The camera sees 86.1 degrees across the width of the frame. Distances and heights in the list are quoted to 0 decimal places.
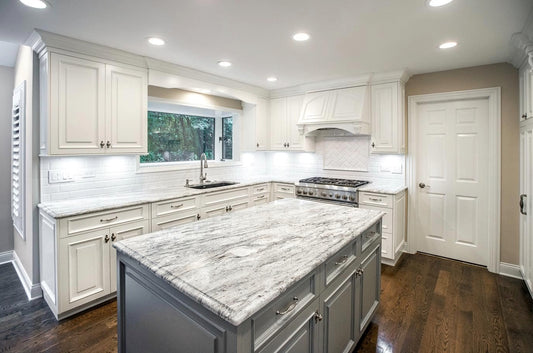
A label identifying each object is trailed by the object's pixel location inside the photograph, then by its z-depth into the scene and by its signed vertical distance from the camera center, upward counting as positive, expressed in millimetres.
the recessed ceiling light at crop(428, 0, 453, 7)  1935 +1188
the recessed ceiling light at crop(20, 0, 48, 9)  1947 +1198
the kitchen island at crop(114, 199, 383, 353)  1044 -471
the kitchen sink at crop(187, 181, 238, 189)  3865 -125
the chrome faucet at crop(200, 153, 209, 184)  4059 +124
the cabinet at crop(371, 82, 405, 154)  3697 +761
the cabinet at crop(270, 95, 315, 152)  4602 +826
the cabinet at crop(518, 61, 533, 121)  2574 +811
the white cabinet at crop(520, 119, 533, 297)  2582 -266
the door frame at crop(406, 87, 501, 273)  3301 +217
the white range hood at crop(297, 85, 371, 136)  3852 +899
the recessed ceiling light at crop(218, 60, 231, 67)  3299 +1330
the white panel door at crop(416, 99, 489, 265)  3506 -59
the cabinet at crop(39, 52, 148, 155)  2529 +678
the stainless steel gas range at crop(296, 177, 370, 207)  3748 -199
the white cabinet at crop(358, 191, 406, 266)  3484 -531
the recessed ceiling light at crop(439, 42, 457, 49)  2697 +1256
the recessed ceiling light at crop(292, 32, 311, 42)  2508 +1248
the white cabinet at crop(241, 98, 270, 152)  4758 +841
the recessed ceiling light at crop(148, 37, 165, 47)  2620 +1266
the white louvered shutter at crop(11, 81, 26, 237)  2889 +211
